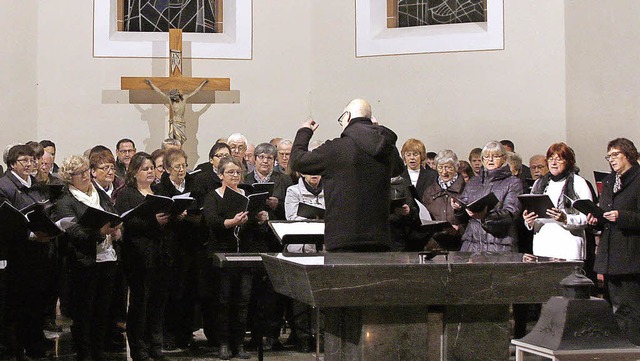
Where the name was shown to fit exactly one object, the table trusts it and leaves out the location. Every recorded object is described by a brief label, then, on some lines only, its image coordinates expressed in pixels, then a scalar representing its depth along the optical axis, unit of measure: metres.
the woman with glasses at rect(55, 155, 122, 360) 6.84
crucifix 12.41
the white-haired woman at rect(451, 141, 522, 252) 7.54
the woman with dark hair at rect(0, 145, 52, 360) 7.02
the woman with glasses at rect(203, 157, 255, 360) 7.50
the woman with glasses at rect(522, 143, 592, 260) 7.30
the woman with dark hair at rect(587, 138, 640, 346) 7.08
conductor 5.84
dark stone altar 4.69
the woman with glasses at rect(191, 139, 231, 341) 7.75
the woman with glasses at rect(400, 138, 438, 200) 8.82
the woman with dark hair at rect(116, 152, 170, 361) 7.11
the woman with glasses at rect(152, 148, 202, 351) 7.55
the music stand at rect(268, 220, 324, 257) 6.46
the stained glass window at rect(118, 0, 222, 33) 13.12
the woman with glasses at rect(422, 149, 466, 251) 8.33
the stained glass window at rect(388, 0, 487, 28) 12.66
